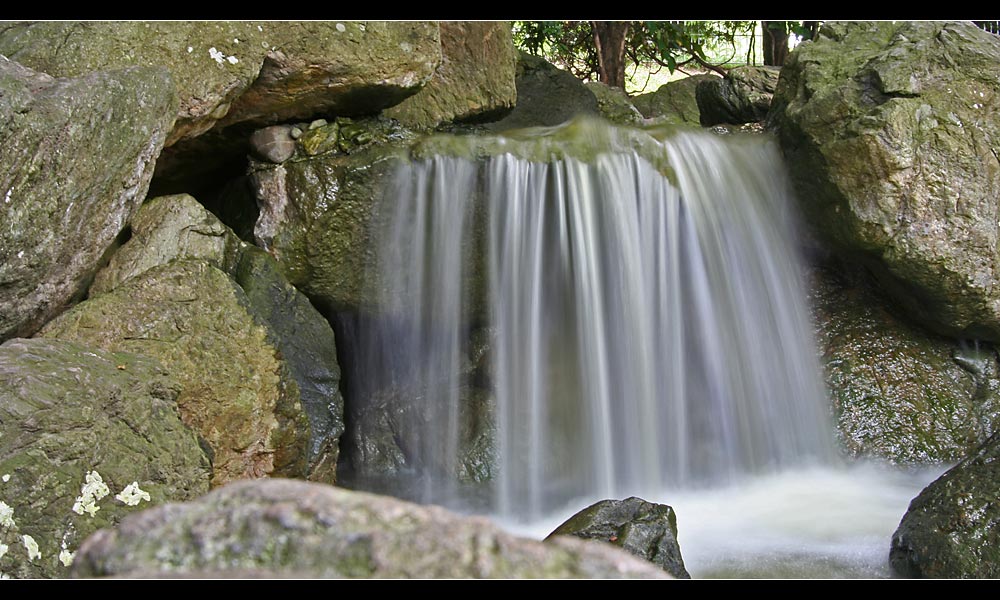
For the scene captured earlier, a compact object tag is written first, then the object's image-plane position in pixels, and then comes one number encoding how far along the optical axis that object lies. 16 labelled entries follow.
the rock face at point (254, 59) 4.82
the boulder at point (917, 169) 5.60
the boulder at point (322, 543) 1.14
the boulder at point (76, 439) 3.07
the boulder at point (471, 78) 6.92
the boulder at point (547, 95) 8.22
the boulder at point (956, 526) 3.87
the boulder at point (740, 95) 8.30
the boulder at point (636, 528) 3.87
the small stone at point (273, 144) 5.83
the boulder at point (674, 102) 10.26
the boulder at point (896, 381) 5.88
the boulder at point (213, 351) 4.39
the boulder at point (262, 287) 4.90
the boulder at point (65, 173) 3.91
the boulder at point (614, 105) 8.68
